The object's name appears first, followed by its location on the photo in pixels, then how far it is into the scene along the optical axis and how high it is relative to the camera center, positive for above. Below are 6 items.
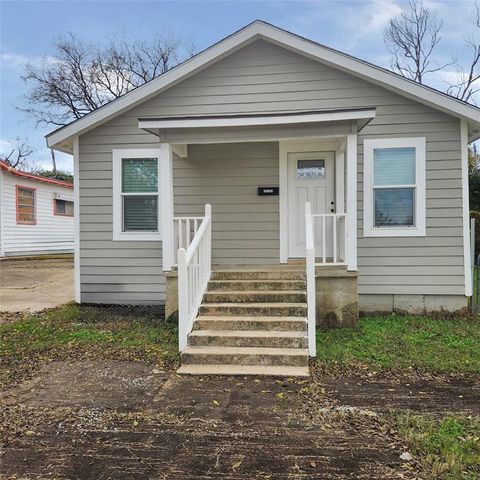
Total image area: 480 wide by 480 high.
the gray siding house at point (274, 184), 6.18 +0.81
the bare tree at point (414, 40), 23.86 +10.94
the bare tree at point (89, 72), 26.89 +10.35
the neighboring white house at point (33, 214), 15.69 +0.73
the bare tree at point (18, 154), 34.62 +6.48
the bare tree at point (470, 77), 22.67 +8.26
